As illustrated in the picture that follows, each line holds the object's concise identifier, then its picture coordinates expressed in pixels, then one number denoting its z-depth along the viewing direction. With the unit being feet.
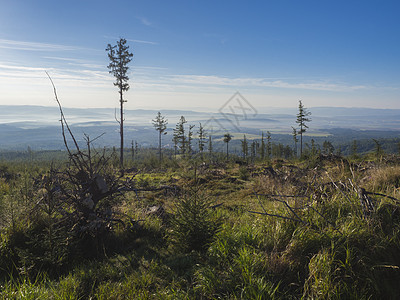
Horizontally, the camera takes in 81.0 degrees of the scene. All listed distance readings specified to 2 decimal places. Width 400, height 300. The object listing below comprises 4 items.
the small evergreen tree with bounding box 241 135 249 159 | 249.96
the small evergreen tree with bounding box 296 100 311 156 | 201.57
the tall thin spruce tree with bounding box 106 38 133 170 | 91.35
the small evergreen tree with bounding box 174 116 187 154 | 174.21
